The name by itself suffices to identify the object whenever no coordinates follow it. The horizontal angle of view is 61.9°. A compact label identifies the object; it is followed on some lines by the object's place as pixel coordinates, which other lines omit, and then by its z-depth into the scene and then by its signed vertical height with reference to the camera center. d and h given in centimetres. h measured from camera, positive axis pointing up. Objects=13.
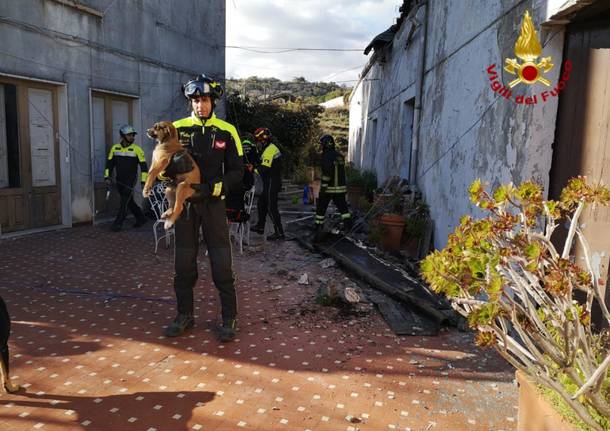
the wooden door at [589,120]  371 +33
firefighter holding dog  427 -46
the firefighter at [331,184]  868 -51
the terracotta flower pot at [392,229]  759 -108
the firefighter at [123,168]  922 -39
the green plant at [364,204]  1033 -102
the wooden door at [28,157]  818 -24
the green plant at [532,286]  207 -52
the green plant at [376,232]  768 -116
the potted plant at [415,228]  747 -103
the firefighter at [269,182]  845 -51
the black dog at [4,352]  314 -131
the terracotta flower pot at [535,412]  225 -116
